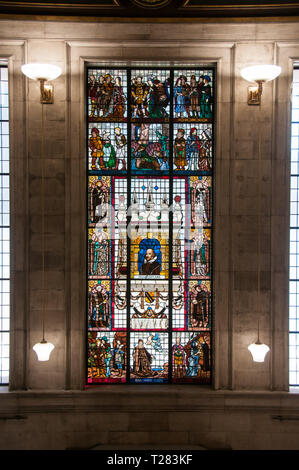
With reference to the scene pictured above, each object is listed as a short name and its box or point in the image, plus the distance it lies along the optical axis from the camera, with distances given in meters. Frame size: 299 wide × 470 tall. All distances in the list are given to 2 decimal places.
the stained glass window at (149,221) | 6.84
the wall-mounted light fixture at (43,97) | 5.84
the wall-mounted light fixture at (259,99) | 5.84
